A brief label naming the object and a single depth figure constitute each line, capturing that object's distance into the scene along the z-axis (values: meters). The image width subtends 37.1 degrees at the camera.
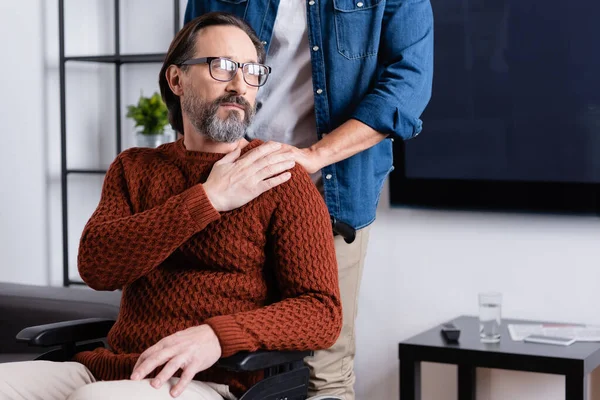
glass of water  2.59
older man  1.72
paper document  2.60
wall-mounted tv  2.72
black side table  2.40
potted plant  3.44
